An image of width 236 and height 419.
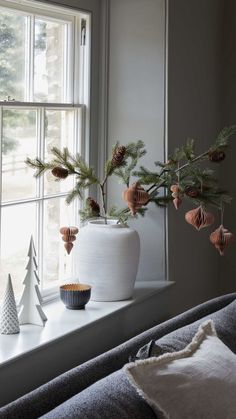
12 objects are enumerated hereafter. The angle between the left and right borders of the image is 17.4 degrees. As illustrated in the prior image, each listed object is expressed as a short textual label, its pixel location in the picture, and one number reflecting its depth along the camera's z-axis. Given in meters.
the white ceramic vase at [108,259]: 2.73
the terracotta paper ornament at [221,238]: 2.75
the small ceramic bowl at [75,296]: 2.66
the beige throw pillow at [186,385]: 1.95
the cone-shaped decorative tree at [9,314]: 2.38
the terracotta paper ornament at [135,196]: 2.61
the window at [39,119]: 2.57
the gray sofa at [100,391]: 1.85
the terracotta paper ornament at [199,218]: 2.69
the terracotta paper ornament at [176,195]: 2.68
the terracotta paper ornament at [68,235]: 2.72
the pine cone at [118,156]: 2.73
